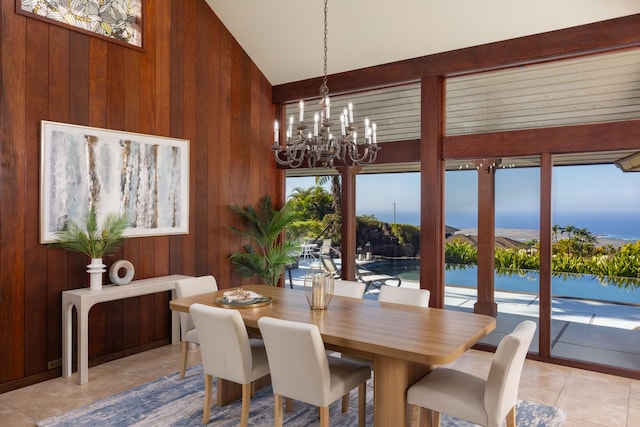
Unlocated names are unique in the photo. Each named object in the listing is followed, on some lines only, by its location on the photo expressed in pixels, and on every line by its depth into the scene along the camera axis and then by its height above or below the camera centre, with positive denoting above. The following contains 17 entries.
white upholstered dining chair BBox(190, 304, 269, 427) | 2.70 -0.83
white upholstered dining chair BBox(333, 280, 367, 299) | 3.74 -0.61
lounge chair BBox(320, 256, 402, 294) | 5.22 -0.72
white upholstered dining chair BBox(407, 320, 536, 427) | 2.24 -0.94
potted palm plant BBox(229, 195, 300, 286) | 5.36 -0.36
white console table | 3.65 -0.78
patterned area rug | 2.98 -1.35
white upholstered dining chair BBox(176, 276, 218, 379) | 3.64 -0.66
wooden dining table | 2.31 -0.66
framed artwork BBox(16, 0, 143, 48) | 3.76 +1.75
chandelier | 3.00 +0.49
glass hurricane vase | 3.09 -0.51
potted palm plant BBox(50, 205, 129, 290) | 3.81 -0.23
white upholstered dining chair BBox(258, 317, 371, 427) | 2.39 -0.83
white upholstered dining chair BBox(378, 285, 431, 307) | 3.41 -0.62
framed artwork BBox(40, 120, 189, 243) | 3.79 +0.33
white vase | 3.83 -0.49
